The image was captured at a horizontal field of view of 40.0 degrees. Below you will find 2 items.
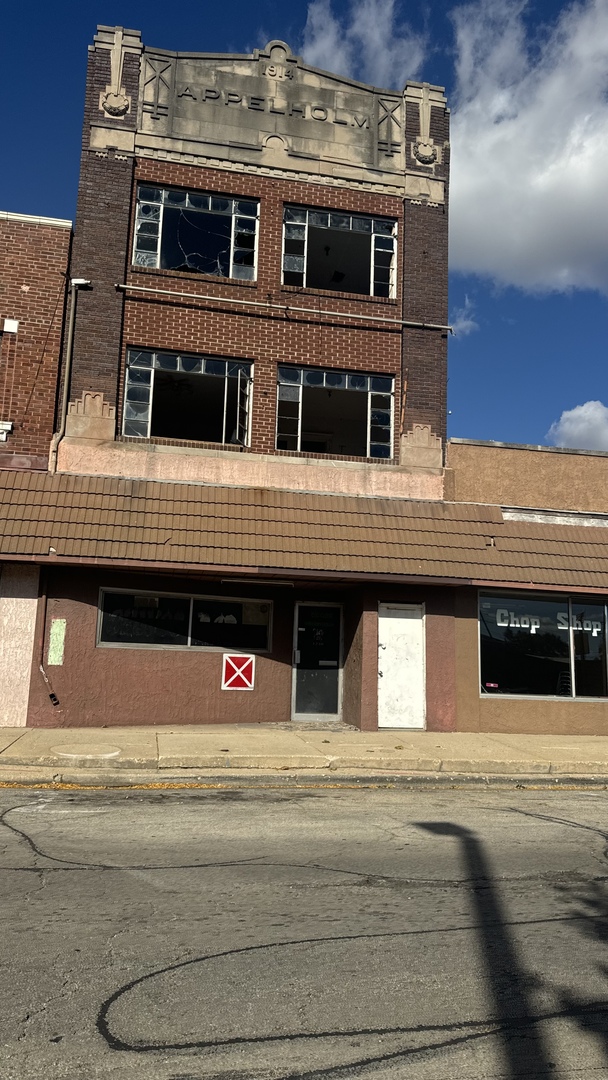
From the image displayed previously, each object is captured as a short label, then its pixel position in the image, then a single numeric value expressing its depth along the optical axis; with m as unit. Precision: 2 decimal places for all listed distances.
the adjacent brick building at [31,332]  14.95
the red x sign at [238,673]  14.89
